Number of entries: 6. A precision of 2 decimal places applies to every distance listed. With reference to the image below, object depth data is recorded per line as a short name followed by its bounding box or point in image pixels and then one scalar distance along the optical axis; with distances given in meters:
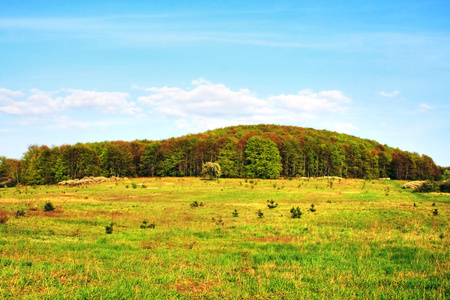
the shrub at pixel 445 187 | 52.50
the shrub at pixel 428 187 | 53.03
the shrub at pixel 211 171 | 85.88
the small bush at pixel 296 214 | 26.80
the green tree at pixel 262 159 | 99.12
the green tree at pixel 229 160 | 101.06
